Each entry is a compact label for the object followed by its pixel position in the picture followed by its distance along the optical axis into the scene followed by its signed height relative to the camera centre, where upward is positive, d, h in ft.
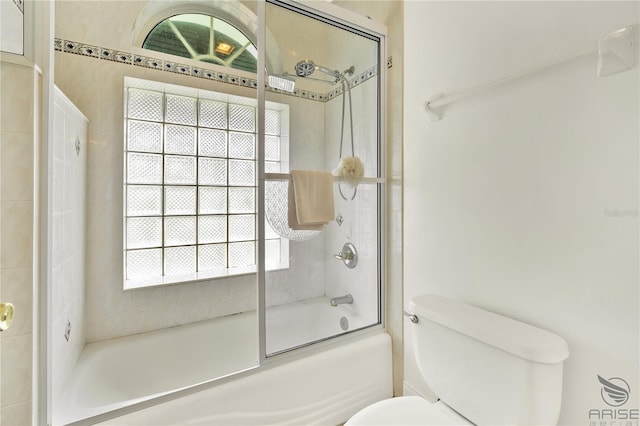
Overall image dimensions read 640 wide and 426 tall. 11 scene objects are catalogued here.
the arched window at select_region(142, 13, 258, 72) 6.13 +3.89
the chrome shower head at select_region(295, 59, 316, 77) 4.40 +2.24
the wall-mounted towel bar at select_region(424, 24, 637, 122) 2.41 +1.41
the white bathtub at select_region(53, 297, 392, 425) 3.53 -2.58
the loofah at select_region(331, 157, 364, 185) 4.74 +0.70
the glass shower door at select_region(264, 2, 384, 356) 4.28 +0.55
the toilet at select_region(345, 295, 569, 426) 2.61 -1.64
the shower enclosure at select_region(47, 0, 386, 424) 4.28 +0.26
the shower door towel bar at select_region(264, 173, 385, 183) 4.20 +0.53
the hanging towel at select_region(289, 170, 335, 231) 4.30 +0.20
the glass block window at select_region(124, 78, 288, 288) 5.87 +0.57
